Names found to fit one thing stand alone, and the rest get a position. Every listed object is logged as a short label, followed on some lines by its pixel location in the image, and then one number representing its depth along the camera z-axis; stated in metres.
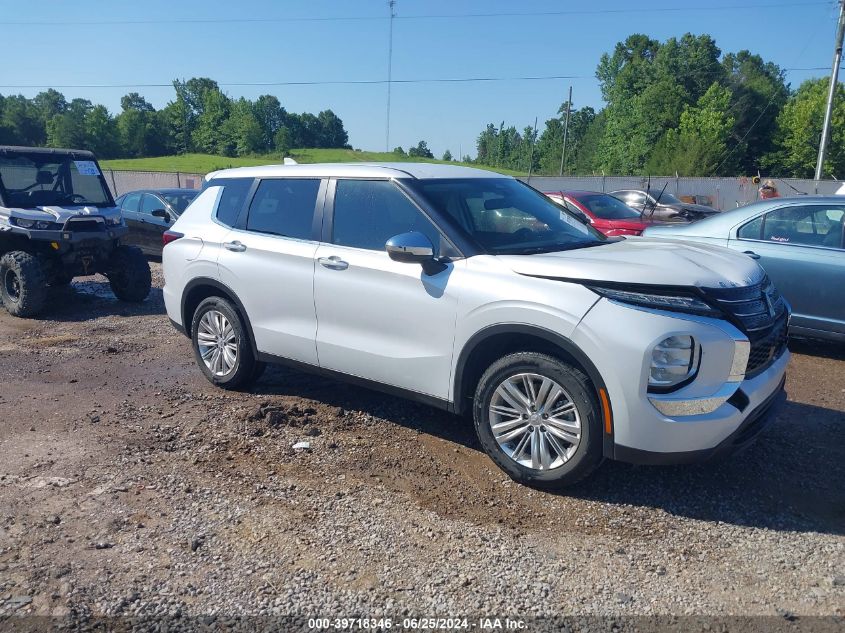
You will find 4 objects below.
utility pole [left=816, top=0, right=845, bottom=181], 27.27
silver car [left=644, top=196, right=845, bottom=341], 6.47
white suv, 3.52
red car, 12.34
